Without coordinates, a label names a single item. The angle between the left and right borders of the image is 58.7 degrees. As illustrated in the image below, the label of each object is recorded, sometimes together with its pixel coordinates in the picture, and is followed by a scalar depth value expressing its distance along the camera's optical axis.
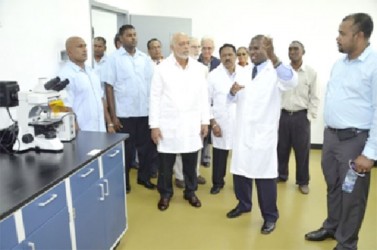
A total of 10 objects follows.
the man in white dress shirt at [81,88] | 2.59
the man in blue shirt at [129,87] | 3.22
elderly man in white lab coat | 2.79
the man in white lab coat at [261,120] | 2.29
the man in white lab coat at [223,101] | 3.17
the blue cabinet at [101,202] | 1.82
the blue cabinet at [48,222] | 1.40
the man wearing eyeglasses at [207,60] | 4.18
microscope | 1.99
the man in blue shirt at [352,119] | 1.92
